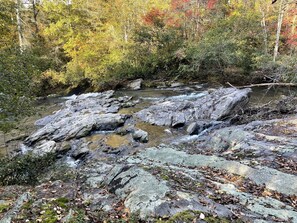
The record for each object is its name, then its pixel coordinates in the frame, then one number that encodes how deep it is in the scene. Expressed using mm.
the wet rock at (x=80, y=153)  9492
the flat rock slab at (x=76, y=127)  11336
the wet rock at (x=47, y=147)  9688
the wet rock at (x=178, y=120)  11752
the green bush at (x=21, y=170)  6398
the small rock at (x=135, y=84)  22300
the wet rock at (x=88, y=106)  14547
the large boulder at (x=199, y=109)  12156
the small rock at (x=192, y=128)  10633
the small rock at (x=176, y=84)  21547
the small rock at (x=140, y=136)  10171
